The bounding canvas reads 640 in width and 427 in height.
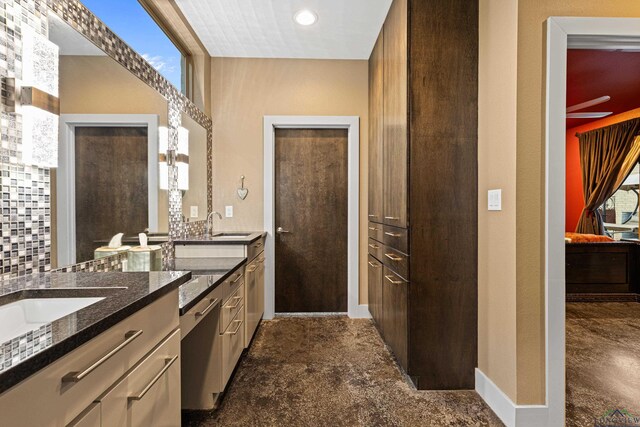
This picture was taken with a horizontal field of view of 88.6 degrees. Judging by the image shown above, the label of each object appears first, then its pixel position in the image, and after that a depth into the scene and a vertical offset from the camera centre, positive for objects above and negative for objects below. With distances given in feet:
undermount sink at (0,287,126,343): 3.09 -0.93
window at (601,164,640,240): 15.24 +0.01
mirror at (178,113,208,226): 8.87 +1.06
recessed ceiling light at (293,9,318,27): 8.62 +5.22
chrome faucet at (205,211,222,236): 10.51 -0.45
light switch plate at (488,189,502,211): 5.84 +0.20
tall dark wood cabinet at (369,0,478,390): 6.62 +0.40
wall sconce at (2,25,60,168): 3.79 +1.35
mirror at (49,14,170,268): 4.52 +0.94
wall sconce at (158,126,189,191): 7.36 +1.31
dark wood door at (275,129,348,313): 11.68 -0.32
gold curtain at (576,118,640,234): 14.79 +2.30
